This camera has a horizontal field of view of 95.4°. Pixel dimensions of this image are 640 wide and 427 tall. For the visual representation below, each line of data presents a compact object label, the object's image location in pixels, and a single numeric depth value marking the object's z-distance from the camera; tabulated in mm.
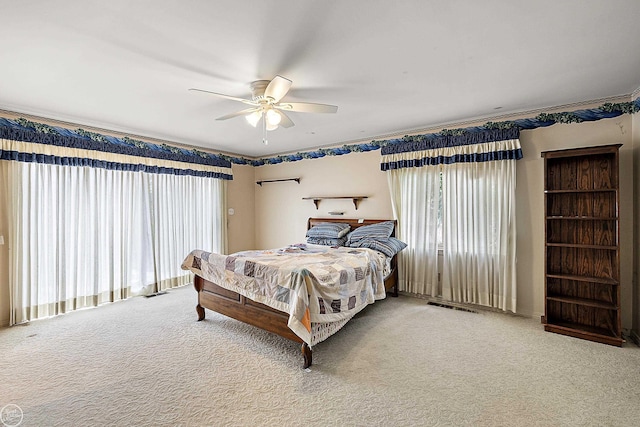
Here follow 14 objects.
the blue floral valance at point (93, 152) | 3467
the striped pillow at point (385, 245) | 4062
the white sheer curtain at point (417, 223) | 4270
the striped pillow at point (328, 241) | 4680
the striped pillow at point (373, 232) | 4363
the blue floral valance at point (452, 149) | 3664
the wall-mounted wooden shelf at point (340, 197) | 4996
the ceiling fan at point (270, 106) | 2553
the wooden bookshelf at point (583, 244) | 3000
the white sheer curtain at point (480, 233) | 3689
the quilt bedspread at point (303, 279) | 2557
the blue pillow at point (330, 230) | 4746
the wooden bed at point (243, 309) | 2791
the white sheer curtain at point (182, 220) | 4883
